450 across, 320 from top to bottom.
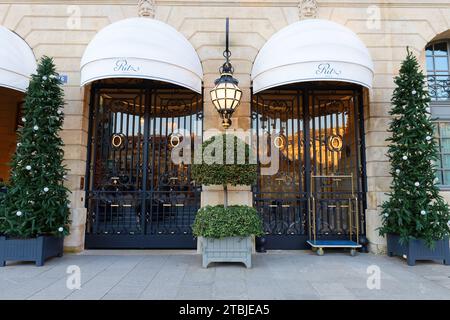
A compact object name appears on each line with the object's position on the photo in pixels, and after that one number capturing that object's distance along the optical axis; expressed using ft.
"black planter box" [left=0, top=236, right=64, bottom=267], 19.92
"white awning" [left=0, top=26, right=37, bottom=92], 21.80
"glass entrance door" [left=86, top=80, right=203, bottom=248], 25.58
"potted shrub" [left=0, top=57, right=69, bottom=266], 20.04
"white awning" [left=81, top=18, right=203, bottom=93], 21.03
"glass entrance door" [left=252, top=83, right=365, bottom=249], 25.63
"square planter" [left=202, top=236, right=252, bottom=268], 19.51
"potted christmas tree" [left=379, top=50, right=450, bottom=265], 20.65
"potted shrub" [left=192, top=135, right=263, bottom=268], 19.22
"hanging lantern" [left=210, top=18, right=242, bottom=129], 20.94
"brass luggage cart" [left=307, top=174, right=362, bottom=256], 25.04
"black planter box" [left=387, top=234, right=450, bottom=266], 20.66
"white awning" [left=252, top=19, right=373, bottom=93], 21.33
